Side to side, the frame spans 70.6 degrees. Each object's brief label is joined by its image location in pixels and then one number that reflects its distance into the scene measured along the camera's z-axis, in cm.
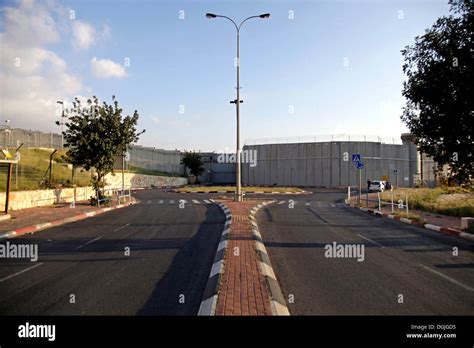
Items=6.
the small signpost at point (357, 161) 2200
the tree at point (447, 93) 968
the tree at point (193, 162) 6762
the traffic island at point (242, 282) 473
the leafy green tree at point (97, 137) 2045
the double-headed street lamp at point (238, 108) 2277
